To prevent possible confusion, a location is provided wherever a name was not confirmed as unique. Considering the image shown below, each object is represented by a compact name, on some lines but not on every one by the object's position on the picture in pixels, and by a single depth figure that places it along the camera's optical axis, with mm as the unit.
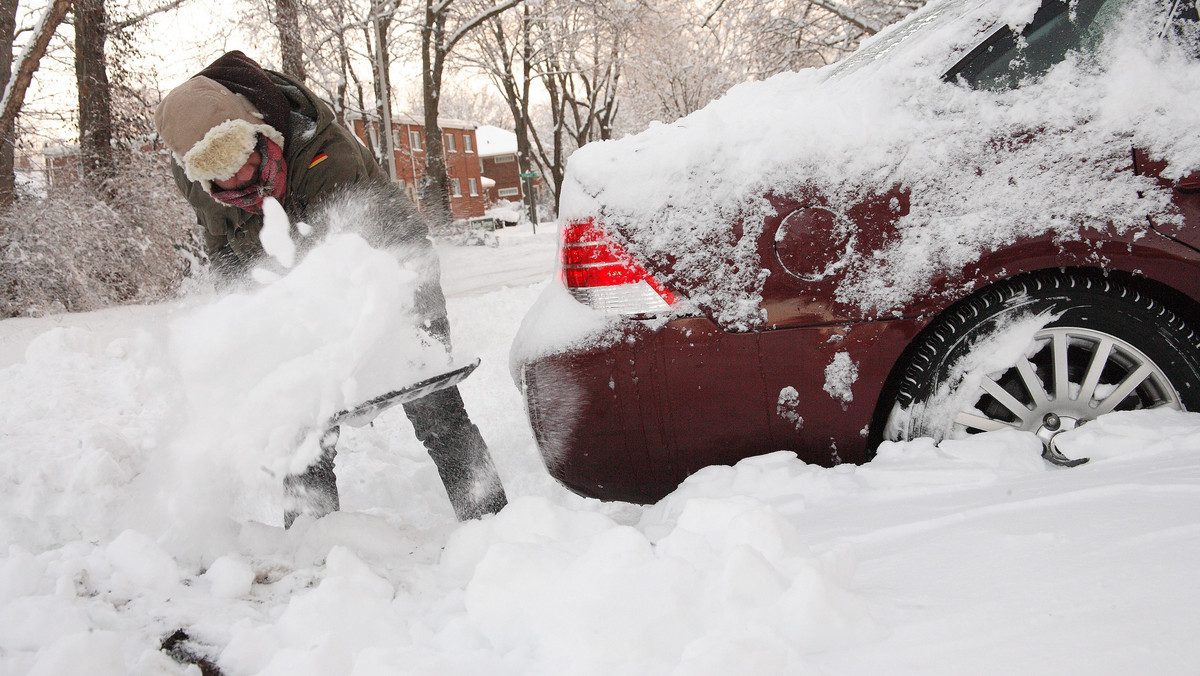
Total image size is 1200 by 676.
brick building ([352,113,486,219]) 46062
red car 1850
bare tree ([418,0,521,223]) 16031
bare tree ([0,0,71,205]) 7738
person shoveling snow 2162
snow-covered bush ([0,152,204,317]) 7594
